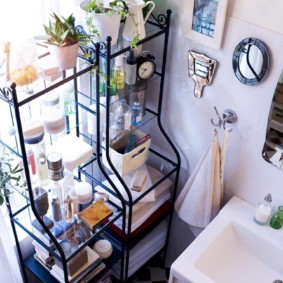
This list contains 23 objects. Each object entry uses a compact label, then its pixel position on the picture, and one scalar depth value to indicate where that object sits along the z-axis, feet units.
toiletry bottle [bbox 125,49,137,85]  5.89
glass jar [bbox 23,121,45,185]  5.13
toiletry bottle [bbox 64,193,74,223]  5.79
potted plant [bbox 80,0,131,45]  5.05
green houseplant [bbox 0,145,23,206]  5.21
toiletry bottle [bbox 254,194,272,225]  6.03
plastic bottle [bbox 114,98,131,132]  6.08
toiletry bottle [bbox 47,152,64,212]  5.38
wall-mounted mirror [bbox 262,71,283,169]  5.37
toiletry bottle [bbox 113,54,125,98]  5.81
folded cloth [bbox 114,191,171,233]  6.81
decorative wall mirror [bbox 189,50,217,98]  5.83
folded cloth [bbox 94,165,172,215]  6.64
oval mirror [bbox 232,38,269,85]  5.26
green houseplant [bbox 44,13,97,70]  4.74
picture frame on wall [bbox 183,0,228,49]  5.33
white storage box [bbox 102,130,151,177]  6.20
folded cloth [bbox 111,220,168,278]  7.54
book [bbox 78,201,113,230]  5.99
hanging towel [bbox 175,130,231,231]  6.13
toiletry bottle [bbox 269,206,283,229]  6.02
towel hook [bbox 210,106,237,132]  5.94
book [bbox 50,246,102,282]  6.12
